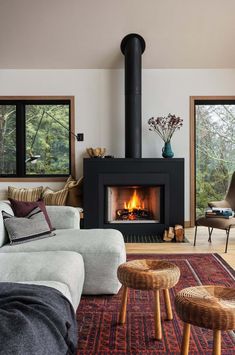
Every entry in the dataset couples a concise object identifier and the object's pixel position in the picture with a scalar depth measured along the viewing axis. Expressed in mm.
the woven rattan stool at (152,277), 2252
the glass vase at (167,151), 5679
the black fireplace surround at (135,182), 5469
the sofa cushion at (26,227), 3227
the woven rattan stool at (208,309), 1684
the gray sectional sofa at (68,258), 2320
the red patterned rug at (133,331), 2158
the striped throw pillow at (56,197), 5637
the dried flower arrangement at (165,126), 5809
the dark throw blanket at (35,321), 1427
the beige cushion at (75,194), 5711
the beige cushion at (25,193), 5809
